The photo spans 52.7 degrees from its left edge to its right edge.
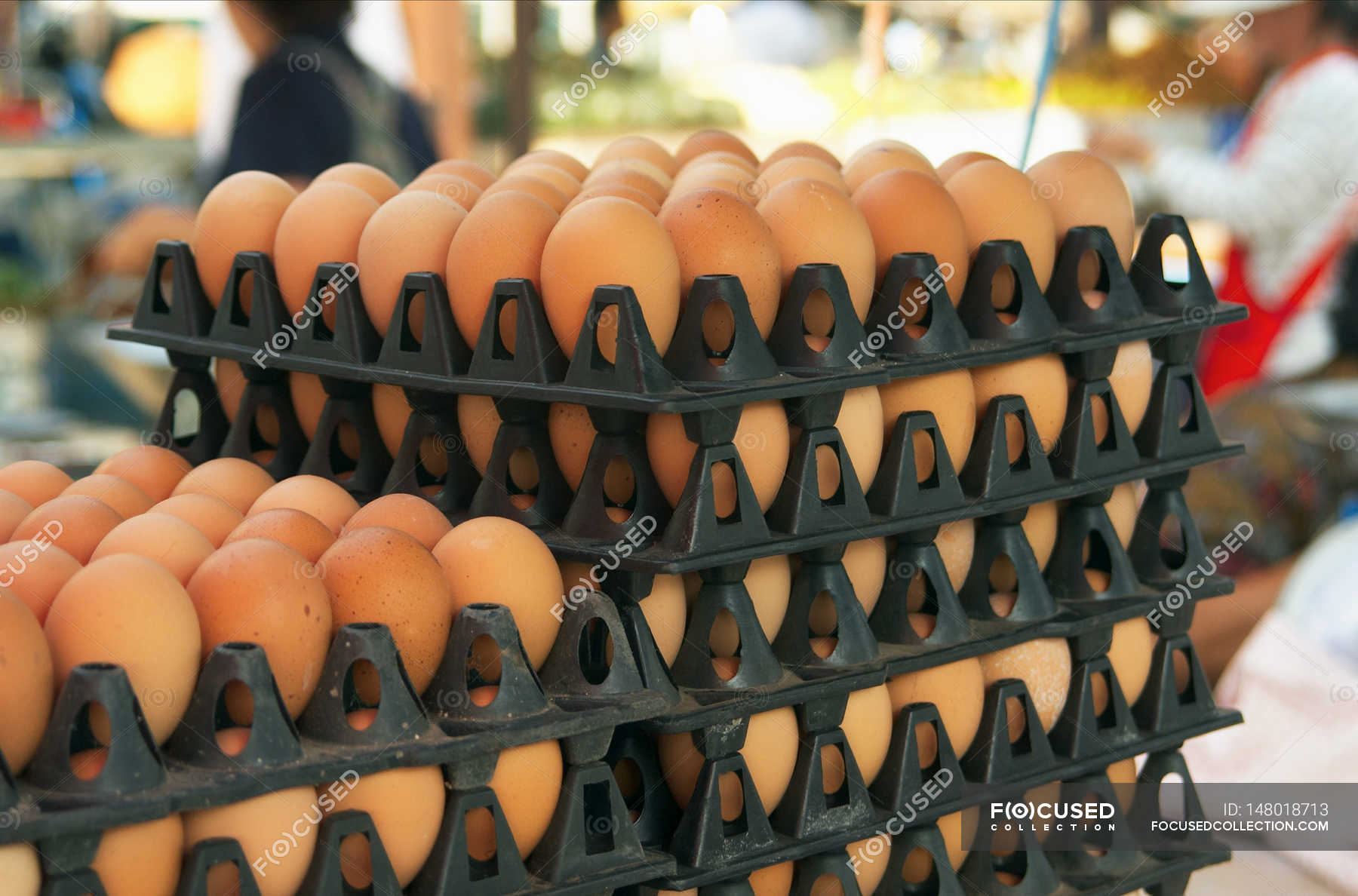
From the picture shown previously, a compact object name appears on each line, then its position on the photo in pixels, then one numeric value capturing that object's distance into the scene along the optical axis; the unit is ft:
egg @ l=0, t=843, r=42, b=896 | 2.60
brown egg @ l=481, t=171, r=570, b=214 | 4.17
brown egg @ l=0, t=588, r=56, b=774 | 2.72
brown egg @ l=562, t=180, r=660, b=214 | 3.99
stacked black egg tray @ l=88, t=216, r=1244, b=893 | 3.51
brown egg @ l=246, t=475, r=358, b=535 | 3.88
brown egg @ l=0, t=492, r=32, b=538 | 3.79
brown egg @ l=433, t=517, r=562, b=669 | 3.39
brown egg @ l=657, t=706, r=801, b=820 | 3.65
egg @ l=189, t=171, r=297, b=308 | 4.51
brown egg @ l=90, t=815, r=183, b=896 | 2.75
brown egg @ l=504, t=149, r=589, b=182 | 4.96
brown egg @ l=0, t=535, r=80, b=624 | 3.09
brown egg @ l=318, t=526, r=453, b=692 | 3.21
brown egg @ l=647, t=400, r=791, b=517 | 3.58
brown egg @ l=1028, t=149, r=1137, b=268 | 4.43
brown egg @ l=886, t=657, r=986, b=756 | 4.06
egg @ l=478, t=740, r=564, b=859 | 3.26
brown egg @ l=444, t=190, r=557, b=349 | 3.73
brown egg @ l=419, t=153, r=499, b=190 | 4.72
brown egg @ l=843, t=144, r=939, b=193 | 4.66
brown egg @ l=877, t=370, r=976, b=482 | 4.02
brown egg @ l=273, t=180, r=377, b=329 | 4.24
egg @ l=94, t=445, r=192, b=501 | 4.31
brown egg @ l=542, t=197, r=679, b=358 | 3.49
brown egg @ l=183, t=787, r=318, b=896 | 2.90
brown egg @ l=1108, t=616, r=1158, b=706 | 4.54
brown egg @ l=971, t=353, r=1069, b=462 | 4.21
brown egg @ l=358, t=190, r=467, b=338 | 3.97
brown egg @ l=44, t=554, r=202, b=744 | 2.88
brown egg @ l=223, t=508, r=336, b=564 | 3.46
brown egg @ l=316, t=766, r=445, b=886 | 3.07
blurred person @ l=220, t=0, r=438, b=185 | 8.51
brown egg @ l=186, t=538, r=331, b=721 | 3.05
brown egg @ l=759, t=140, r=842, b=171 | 5.04
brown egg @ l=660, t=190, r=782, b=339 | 3.63
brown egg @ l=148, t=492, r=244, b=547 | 3.66
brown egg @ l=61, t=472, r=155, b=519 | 3.94
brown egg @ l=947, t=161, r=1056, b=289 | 4.21
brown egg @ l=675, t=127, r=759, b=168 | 5.28
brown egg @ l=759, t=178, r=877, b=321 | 3.80
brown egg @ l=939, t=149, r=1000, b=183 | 4.64
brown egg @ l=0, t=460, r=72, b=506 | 4.12
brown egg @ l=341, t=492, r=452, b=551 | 3.62
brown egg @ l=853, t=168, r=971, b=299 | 4.05
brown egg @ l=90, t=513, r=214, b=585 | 3.32
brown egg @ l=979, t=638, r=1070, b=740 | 4.29
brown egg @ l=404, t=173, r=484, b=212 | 4.37
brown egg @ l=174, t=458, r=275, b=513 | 4.11
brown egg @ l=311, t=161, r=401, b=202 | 4.59
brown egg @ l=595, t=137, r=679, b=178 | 5.13
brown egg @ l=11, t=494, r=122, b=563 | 3.54
